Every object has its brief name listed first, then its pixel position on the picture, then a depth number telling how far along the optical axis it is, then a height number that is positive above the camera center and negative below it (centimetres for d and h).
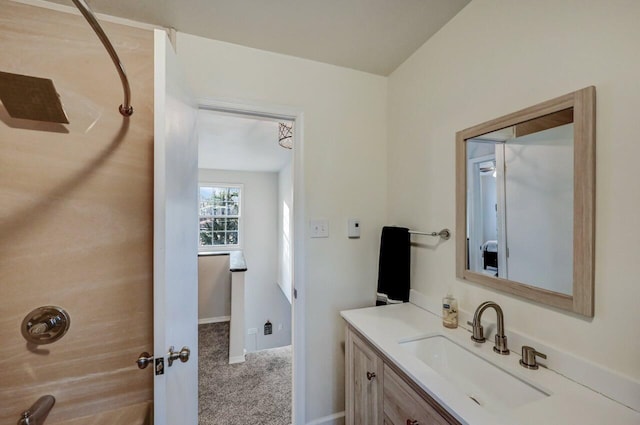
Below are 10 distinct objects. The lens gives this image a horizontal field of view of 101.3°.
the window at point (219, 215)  521 -3
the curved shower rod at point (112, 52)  72 +55
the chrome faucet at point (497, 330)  102 -47
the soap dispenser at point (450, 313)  126 -48
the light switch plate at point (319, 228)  165 -9
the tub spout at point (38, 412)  107 -83
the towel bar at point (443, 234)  136 -10
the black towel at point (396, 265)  159 -31
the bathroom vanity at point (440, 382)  73 -56
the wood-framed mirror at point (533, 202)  83 +5
